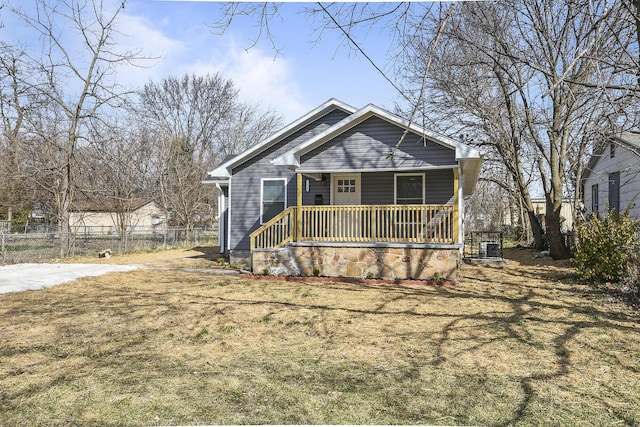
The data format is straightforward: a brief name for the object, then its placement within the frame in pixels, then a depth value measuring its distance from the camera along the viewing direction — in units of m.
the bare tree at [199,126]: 29.49
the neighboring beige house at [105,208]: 21.56
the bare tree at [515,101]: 11.44
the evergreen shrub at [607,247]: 8.65
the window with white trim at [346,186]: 12.90
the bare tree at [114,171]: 17.92
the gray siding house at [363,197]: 10.09
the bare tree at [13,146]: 16.25
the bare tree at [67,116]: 16.83
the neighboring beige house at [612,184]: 14.89
